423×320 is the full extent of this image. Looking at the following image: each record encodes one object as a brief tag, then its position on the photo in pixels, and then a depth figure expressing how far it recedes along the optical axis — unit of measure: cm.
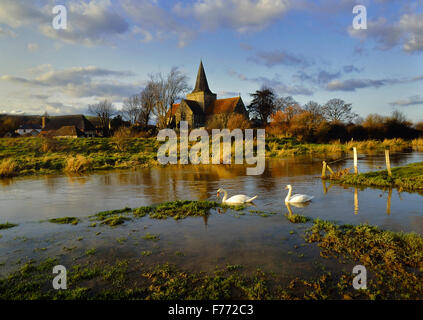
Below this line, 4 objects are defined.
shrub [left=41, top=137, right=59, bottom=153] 3131
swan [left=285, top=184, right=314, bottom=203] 1052
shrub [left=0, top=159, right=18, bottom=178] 2041
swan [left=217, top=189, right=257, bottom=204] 1059
